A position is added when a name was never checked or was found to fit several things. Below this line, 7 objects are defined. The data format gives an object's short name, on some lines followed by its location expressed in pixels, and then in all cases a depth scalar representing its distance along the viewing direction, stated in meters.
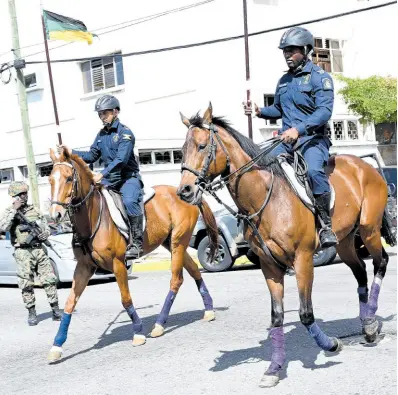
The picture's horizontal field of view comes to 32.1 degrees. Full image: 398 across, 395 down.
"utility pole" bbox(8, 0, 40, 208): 20.11
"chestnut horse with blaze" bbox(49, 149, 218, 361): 7.58
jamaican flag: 20.53
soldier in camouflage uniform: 10.70
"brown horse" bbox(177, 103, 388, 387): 5.98
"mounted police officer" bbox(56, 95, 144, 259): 8.41
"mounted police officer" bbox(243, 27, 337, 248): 6.45
